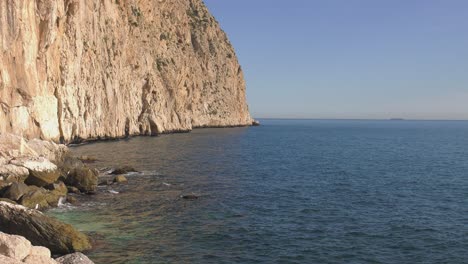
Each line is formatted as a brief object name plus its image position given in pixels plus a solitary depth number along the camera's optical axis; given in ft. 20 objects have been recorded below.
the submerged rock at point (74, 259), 51.05
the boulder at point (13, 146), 107.14
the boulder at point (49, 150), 124.32
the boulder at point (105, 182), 118.47
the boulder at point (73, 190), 106.83
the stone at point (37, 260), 44.40
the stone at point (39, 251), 46.57
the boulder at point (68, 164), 116.31
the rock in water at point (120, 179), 122.91
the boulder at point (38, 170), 101.65
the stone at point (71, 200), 95.91
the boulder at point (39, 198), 87.51
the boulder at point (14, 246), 42.98
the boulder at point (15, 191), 86.28
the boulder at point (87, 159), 163.12
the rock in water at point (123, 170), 138.00
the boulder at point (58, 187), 98.46
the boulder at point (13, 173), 96.32
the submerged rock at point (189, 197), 103.58
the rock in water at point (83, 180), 108.68
